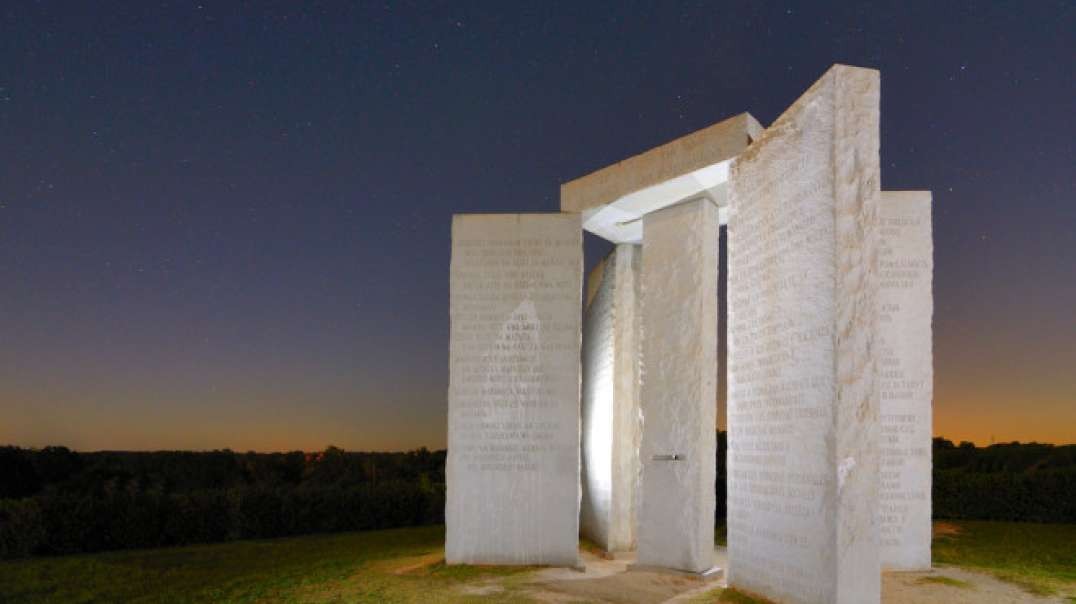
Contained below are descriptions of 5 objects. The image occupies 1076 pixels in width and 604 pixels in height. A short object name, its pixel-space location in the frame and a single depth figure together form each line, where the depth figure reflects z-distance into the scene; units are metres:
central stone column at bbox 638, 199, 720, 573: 10.92
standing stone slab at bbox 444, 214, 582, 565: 11.59
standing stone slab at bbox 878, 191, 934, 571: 11.26
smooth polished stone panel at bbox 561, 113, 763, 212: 9.98
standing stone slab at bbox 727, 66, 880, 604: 7.41
